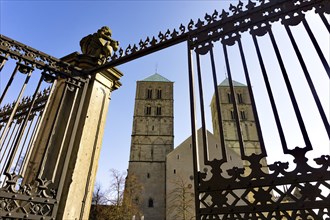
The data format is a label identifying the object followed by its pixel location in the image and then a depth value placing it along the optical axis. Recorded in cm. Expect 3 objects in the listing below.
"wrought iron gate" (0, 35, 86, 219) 188
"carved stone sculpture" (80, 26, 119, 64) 312
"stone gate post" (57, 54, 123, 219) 224
